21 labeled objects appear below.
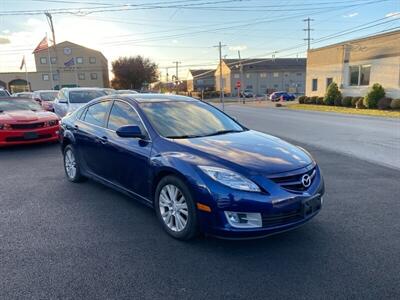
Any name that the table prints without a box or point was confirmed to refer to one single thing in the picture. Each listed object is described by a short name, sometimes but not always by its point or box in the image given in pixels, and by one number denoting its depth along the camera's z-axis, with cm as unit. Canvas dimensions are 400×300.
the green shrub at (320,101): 3034
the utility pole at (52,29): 3274
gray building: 7819
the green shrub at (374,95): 2430
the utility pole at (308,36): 5598
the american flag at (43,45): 3312
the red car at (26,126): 838
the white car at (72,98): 1195
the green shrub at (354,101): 2635
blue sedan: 318
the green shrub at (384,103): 2336
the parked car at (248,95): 6543
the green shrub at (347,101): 2708
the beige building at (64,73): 6650
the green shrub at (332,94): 2872
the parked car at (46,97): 1586
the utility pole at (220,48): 5577
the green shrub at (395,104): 2244
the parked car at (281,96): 4669
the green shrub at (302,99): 3309
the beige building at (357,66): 2481
